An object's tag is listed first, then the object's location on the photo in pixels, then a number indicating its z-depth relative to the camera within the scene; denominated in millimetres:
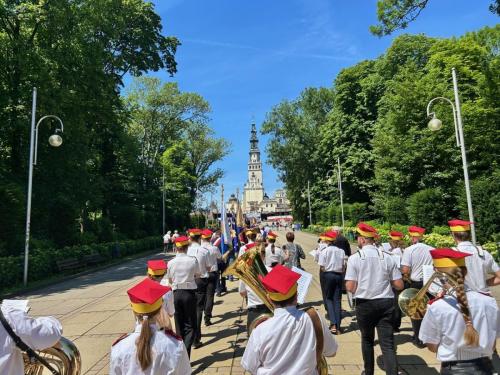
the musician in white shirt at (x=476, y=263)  4480
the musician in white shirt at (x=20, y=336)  3010
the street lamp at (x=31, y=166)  16328
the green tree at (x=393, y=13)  12461
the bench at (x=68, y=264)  20120
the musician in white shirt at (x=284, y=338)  3051
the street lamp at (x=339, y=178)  39719
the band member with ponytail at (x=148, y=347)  2865
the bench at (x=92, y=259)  23062
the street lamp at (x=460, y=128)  15248
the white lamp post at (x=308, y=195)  53881
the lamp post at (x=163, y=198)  43006
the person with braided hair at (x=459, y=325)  3129
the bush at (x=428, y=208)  24625
